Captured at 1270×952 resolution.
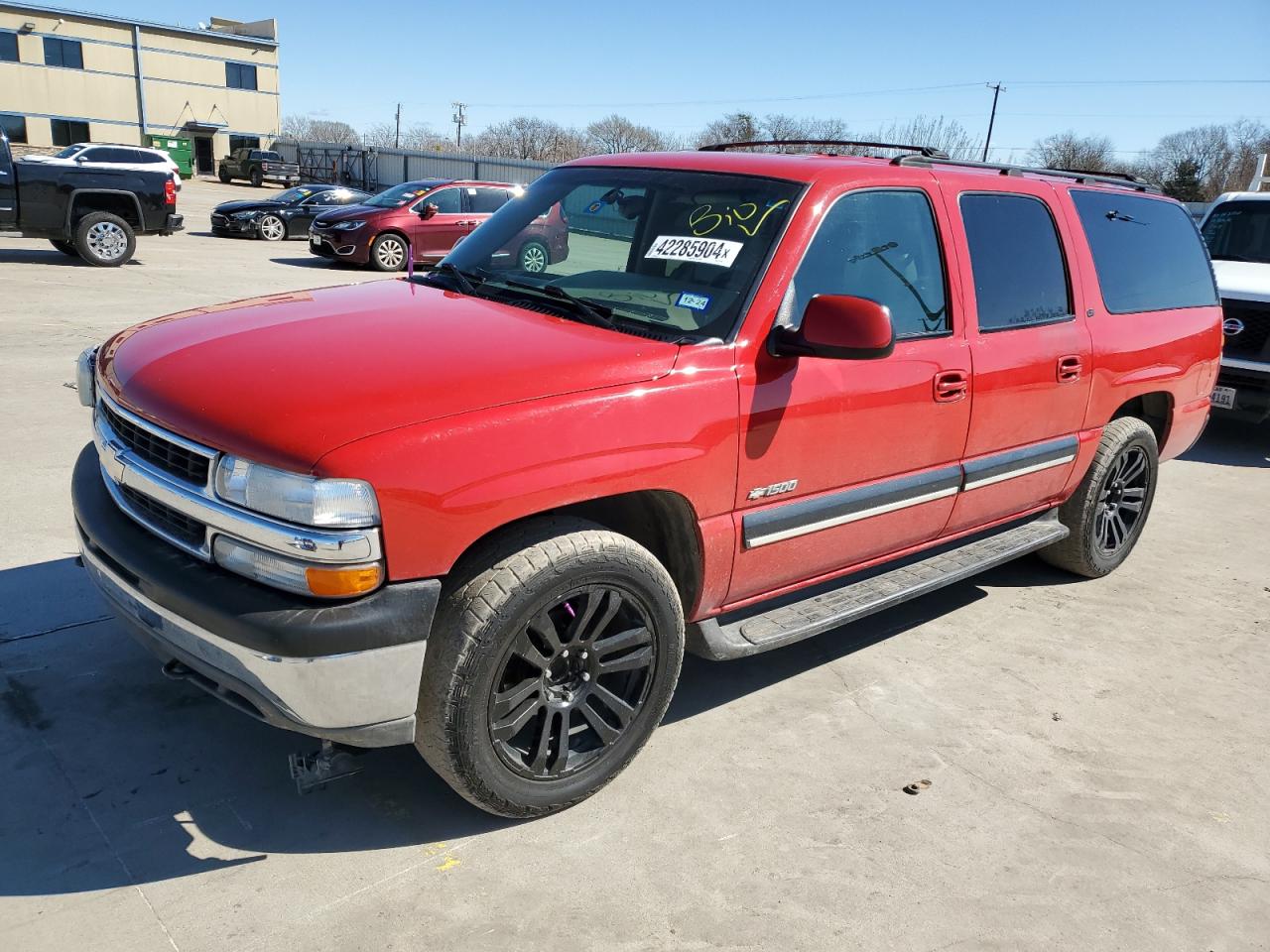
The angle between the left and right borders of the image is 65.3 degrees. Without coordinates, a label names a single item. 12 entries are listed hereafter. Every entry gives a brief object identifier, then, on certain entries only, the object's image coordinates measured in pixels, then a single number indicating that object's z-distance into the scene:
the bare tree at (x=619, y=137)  65.22
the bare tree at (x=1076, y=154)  57.59
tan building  52.94
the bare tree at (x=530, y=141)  84.50
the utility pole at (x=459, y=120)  90.06
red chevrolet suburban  2.46
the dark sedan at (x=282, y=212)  20.72
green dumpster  47.50
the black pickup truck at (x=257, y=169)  43.00
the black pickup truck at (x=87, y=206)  13.40
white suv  22.22
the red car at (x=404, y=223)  16.78
